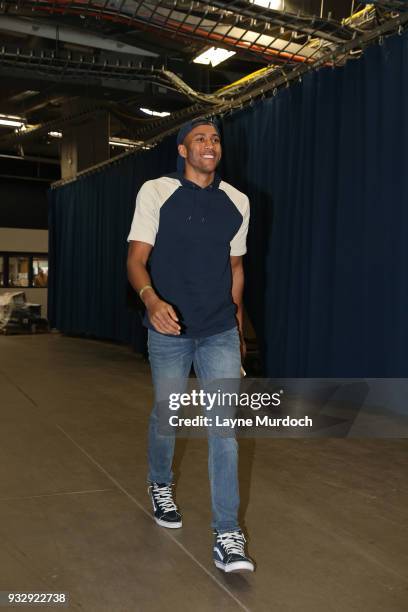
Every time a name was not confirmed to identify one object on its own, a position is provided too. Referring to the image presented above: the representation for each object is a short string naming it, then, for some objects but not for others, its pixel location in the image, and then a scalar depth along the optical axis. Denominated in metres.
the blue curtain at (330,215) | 3.70
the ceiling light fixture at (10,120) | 9.70
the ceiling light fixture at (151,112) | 9.38
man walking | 1.87
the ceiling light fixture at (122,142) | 11.02
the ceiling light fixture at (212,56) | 6.43
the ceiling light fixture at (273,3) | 4.30
